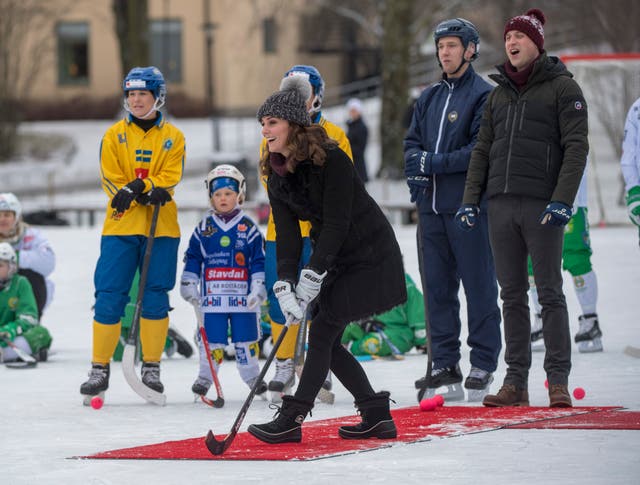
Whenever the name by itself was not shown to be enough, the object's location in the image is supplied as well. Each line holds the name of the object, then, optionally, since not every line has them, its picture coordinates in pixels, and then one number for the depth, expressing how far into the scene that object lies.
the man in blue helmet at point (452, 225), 14.28
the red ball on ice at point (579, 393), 13.94
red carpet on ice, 11.03
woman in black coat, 11.45
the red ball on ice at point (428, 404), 13.37
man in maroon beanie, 13.16
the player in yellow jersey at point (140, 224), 15.09
